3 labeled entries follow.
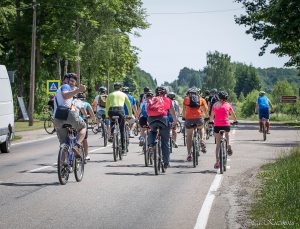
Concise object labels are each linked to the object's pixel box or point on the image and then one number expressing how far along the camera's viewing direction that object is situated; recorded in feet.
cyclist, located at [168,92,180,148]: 66.64
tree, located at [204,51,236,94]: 576.20
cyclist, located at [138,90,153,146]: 54.95
